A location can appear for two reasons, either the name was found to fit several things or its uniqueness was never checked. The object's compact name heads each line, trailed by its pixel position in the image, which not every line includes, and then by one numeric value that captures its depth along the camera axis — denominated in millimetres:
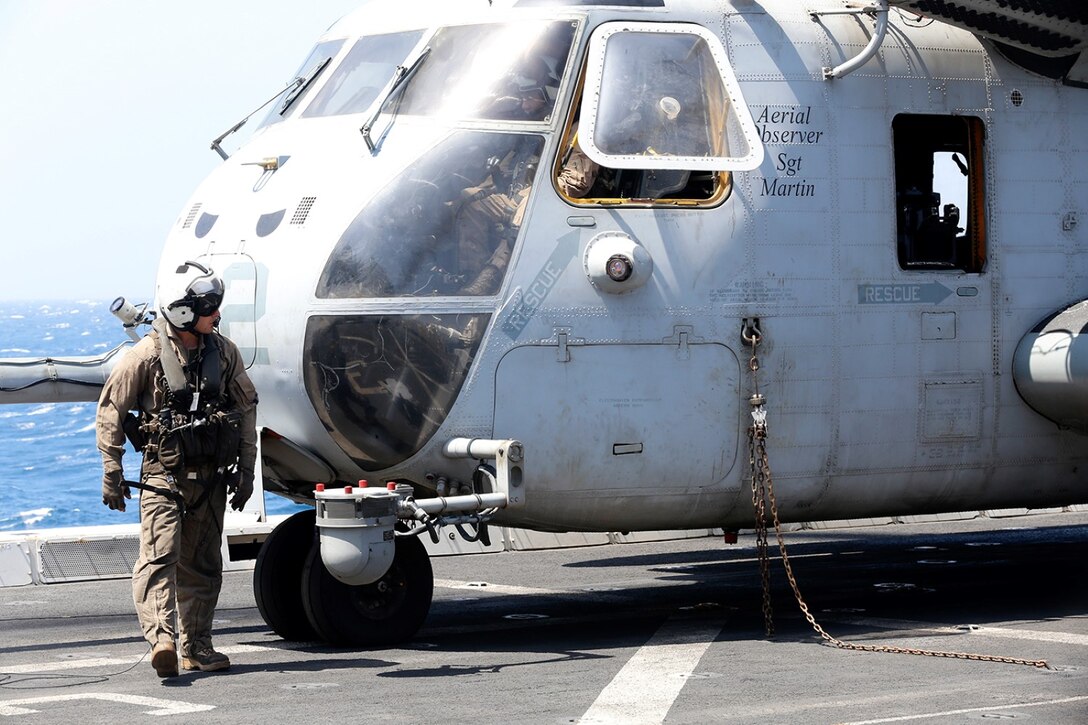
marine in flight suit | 18297
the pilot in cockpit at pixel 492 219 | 19000
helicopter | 18953
